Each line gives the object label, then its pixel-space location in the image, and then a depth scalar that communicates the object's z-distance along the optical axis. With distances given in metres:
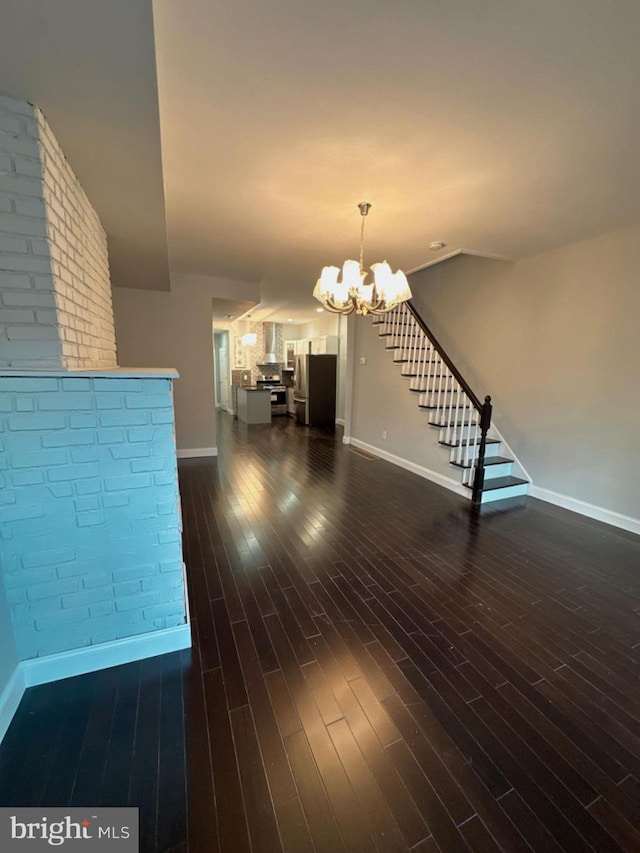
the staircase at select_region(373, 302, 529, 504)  3.96
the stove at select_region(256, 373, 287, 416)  9.97
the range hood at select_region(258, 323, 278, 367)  10.53
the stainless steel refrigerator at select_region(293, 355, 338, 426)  8.10
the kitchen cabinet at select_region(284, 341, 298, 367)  10.49
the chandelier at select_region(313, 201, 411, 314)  2.82
